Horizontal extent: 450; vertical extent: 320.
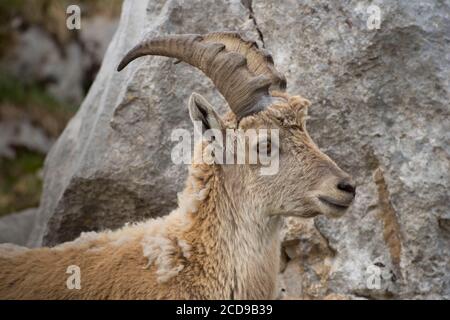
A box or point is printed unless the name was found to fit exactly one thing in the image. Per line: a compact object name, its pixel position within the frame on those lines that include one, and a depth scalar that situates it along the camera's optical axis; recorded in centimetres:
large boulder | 966
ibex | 775
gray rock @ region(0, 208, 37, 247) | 1199
